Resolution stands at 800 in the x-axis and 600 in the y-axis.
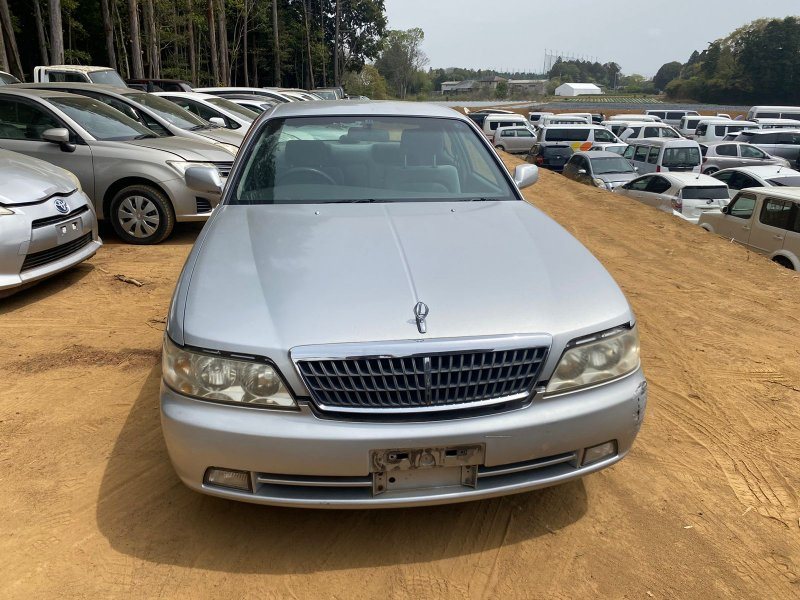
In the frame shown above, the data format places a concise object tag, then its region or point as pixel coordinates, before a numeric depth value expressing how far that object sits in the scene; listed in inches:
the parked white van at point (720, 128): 1100.5
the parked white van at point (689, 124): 1272.1
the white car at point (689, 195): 514.6
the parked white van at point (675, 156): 716.7
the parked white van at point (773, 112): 1521.9
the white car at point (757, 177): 569.0
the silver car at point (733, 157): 807.9
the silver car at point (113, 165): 283.6
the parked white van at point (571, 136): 908.6
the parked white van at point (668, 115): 1691.7
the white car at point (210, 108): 494.6
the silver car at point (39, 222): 195.6
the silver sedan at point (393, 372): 92.1
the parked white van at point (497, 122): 1143.6
